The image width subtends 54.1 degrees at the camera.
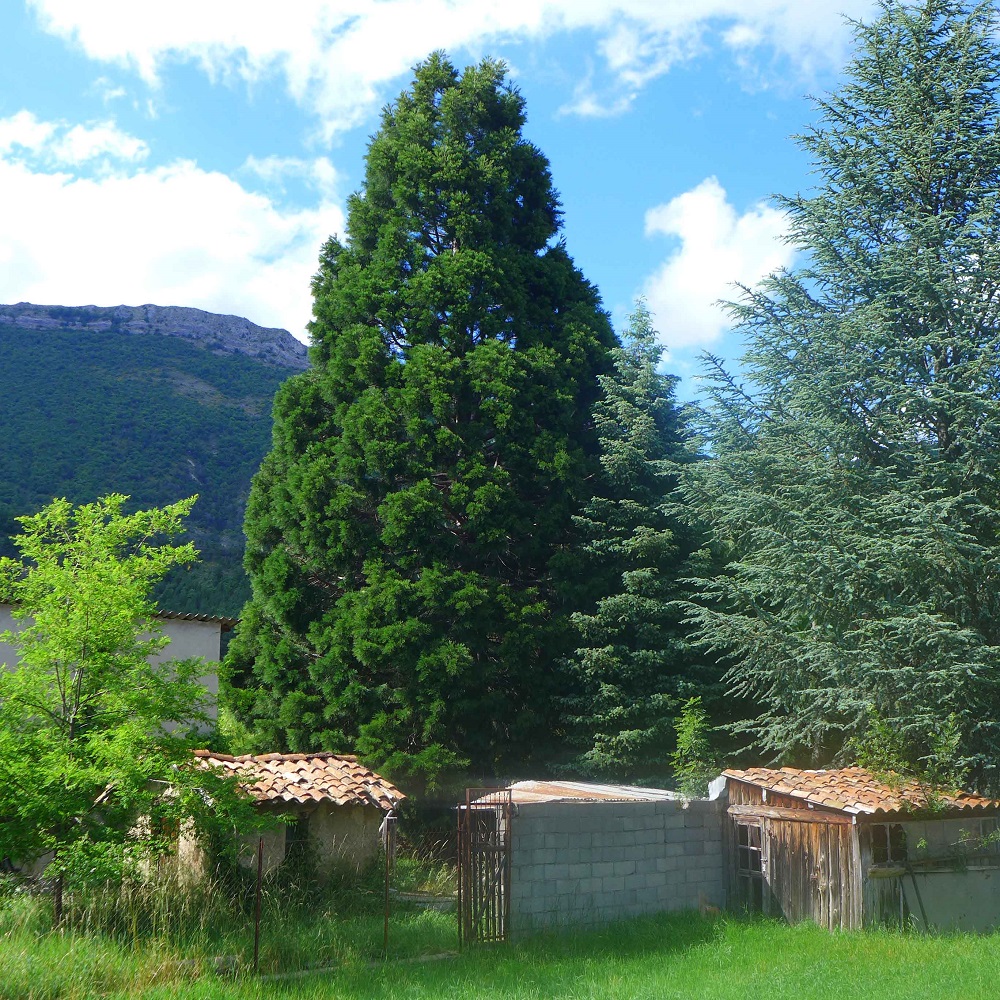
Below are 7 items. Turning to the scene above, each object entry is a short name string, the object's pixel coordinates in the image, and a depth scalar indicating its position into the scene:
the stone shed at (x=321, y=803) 14.78
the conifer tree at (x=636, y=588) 18.39
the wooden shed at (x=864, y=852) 13.32
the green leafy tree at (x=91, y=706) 10.31
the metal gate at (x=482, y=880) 12.12
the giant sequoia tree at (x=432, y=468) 18.64
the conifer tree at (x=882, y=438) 15.14
